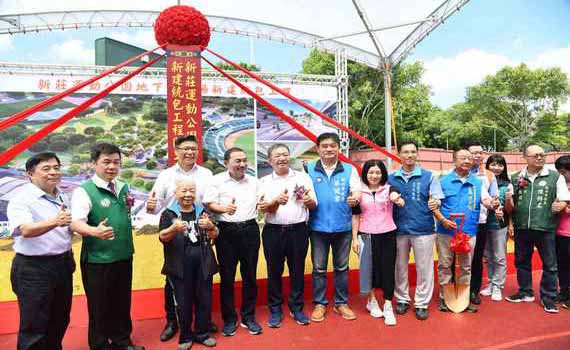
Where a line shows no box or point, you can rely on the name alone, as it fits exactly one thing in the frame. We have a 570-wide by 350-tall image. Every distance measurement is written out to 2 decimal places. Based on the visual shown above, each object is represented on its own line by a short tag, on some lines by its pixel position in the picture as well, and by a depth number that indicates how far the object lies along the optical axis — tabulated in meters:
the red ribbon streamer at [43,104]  2.80
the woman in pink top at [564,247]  3.48
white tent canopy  7.37
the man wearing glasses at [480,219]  3.52
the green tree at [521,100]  19.75
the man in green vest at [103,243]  2.46
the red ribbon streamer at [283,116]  3.61
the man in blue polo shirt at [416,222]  3.23
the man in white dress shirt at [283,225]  3.01
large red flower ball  3.24
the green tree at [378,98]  15.79
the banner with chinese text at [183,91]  3.26
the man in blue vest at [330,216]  3.12
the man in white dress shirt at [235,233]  2.88
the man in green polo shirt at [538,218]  3.42
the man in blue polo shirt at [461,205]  3.33
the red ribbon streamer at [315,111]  3.62
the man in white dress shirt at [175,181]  2.77
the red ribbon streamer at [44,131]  2.67
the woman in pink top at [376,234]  3.20
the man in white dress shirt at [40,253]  2.16
